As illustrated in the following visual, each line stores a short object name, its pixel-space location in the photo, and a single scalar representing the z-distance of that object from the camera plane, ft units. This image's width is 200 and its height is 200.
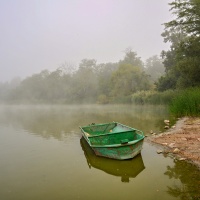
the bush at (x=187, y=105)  44.70
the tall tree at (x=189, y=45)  68.74
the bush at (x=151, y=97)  83.32
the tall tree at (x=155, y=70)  222.48
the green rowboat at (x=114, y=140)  22.27
